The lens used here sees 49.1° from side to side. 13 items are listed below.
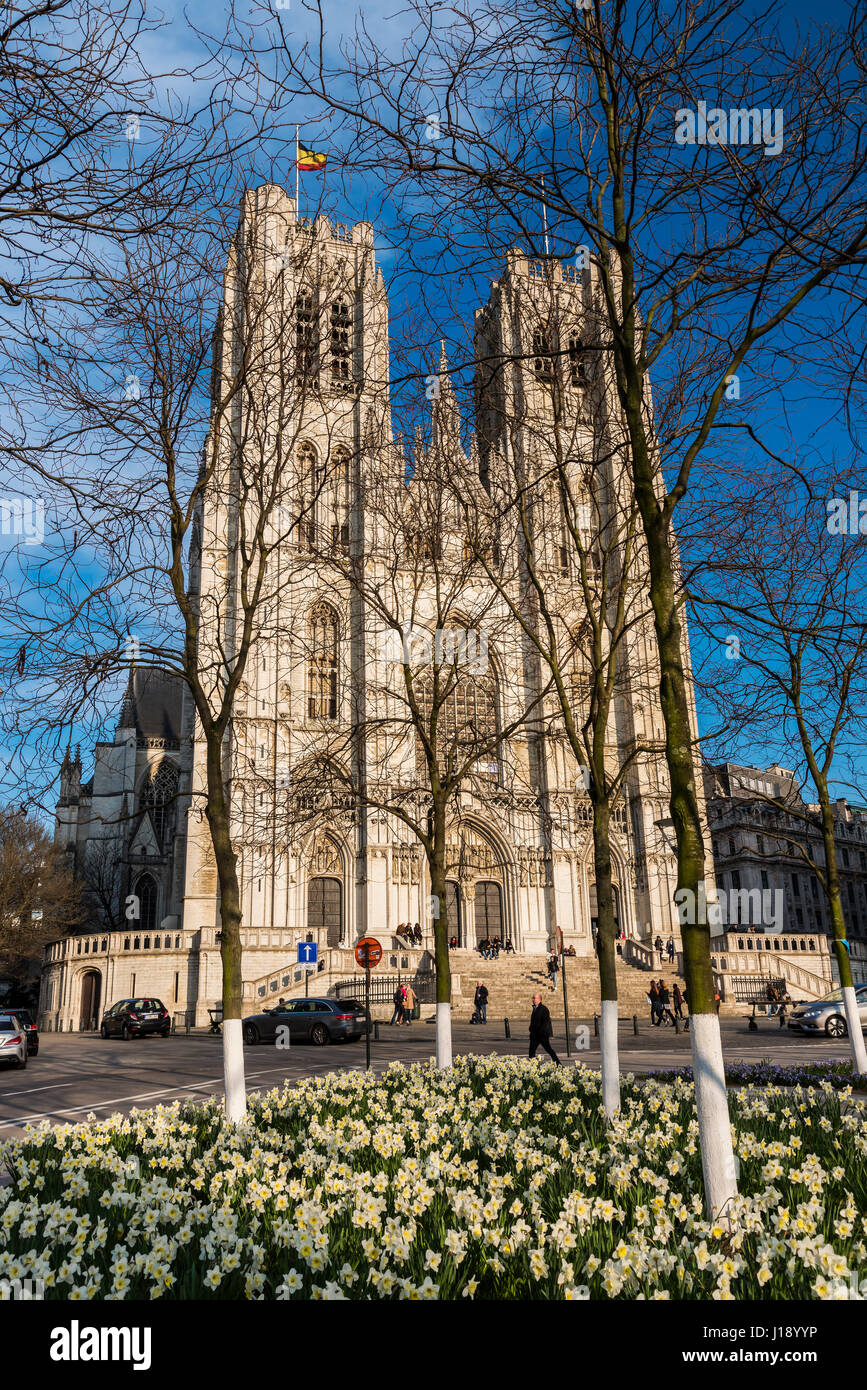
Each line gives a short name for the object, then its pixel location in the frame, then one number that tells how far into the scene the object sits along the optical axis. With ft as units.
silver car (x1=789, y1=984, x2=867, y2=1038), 77.36
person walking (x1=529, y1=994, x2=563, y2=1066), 50.75
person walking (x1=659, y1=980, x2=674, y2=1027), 88.94
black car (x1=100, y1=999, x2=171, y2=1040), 90.79
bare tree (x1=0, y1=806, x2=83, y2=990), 137.90
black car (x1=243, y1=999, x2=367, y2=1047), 78.23
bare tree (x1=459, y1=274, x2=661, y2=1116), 31.73
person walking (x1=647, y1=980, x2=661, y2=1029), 89.09
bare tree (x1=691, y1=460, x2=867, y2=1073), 23.58
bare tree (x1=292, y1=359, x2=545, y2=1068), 42.11
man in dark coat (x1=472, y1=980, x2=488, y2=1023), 93.20
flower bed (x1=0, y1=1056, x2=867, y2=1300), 12.88
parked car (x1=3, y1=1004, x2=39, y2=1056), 81.73
